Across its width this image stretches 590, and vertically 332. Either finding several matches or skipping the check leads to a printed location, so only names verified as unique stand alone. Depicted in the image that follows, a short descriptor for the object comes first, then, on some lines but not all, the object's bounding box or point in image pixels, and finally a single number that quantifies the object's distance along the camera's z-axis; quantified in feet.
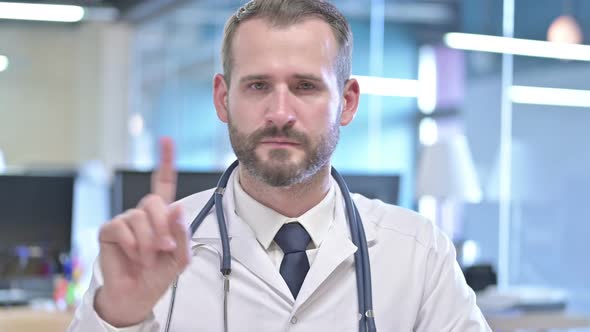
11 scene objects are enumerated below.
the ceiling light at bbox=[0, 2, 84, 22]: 26.43
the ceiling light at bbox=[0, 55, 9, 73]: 29.86
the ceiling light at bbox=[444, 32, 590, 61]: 11.79
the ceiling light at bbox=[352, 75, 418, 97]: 16.98
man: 4.79
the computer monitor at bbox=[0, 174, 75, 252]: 13.21
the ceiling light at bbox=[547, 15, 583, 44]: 11.78
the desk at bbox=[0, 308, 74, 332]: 9.85
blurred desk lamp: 13.26
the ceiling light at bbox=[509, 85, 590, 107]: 11.59
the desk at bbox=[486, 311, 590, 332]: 10.46
